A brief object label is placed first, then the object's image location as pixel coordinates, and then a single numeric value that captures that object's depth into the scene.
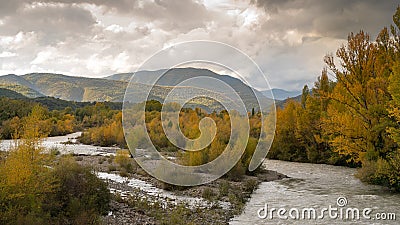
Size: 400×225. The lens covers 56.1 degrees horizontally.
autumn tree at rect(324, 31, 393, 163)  26.58
